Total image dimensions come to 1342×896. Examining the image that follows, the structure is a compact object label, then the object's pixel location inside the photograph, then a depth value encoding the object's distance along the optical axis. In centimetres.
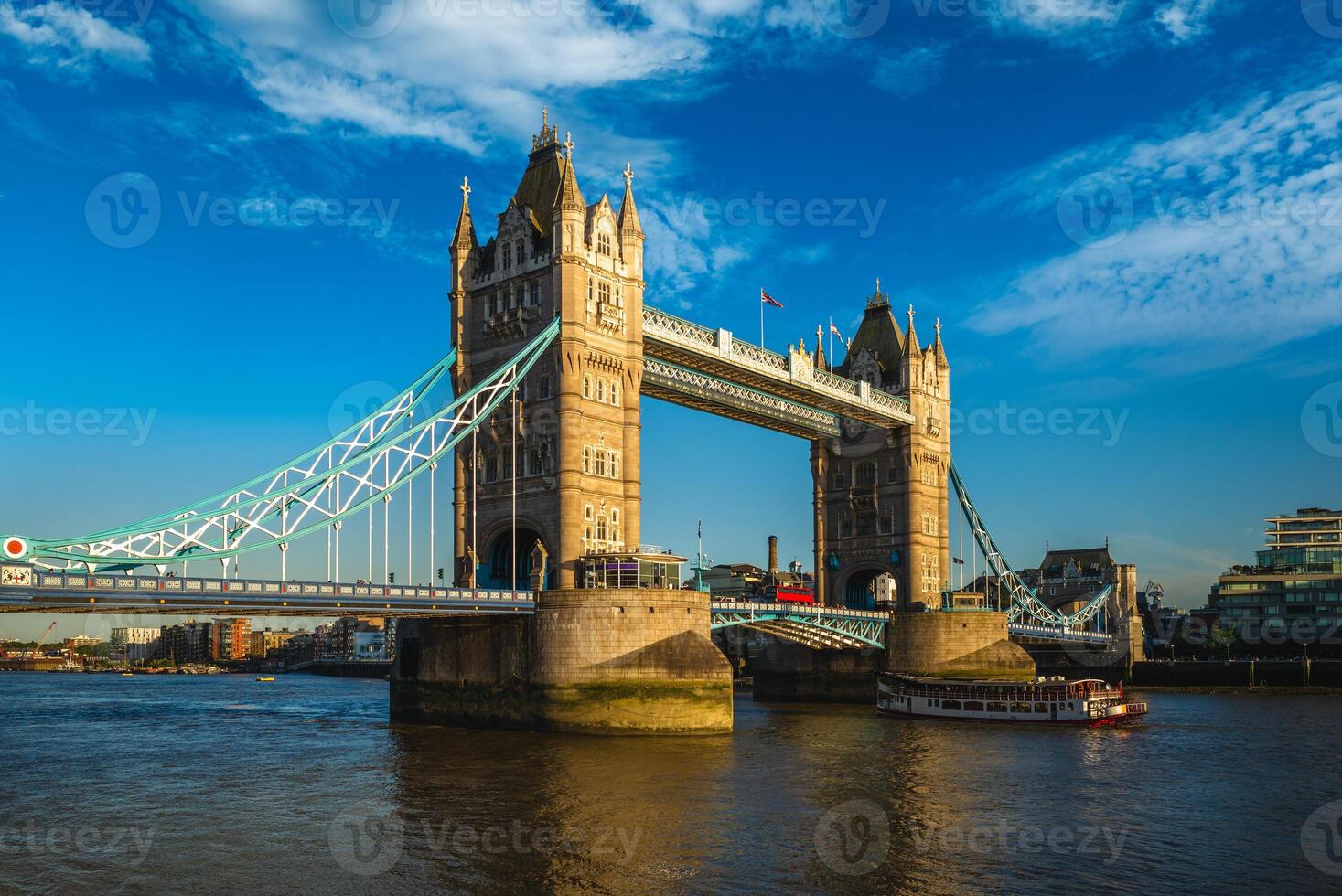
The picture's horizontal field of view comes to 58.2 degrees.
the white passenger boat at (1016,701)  6831
